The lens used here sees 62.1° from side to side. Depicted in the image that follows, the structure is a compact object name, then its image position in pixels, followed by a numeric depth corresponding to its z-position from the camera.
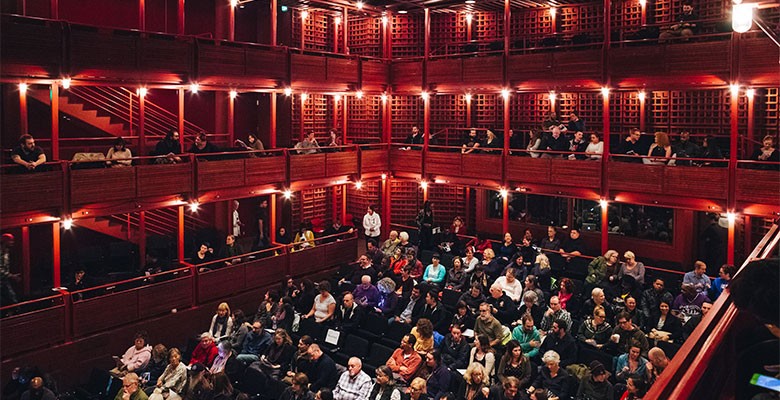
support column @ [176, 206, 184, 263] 16.55
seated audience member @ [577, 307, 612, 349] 11.40
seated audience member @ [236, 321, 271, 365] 12.92
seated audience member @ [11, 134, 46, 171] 13.12
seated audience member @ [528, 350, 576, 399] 9.93
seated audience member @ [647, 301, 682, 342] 11.48
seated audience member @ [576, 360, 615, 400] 9.40
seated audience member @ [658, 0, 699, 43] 15.70
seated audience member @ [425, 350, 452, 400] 10.29
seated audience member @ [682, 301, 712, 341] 11.11
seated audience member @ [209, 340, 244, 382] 11.86
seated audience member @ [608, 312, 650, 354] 10.62
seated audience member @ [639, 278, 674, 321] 12.48
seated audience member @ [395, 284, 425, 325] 13.44
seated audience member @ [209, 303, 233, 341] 13.63
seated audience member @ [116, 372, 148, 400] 10.59
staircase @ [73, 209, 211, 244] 16.92
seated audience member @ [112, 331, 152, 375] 12.58
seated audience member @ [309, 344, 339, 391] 10.88
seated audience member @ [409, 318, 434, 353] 11.59
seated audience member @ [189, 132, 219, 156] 16.67
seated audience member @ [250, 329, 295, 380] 12.02
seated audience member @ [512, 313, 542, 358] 11.47
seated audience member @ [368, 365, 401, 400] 9.89
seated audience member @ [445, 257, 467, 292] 15.22
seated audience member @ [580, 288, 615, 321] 12.27
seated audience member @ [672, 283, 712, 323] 12.37
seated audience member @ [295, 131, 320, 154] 19.33
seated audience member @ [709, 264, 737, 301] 12.45
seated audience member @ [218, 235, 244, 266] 16.80
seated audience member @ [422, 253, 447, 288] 15.80
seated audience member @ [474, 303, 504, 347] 11.77
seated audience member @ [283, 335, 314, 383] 11.11
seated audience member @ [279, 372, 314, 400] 10.05
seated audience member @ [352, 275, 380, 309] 14.50
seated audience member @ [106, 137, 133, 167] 14.95
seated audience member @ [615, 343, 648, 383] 9.88
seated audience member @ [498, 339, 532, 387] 10.31
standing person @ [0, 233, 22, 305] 12.70
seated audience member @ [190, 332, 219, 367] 12.57
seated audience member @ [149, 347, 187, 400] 11.33
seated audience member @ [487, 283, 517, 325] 12.99
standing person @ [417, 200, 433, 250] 18.69
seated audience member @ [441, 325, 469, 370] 11.30
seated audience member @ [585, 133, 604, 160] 17.12
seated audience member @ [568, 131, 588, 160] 17.73
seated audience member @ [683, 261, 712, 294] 13.34
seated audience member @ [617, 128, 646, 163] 16.49
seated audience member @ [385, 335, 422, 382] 10.85
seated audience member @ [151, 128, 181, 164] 15.72
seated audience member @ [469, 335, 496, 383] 10.67
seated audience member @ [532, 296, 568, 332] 12.09
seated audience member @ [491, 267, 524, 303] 14.02
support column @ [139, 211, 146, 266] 17.09
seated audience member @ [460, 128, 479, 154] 19.62
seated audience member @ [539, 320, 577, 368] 10.97
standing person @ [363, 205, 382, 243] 20.20
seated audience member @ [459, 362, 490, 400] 9.77
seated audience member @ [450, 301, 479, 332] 12.46
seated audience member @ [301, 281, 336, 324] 13.82
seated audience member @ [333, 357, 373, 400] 10.43
